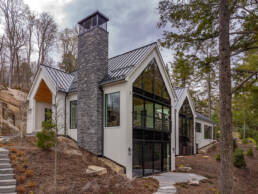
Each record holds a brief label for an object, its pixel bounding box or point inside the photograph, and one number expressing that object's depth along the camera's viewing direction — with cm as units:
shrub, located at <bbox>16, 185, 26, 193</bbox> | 651
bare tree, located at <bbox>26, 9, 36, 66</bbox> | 2361
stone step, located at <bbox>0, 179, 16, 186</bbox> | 687
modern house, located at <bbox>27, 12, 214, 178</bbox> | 1022
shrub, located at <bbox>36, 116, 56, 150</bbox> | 949
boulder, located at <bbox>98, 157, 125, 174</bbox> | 939
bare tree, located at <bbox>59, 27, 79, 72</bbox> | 2753
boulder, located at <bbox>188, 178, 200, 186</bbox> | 951
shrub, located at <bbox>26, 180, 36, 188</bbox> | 675
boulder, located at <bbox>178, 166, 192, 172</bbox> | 1326
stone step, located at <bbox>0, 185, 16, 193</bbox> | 657
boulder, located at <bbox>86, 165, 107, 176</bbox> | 822
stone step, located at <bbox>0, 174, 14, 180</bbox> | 716
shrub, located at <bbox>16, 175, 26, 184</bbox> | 702
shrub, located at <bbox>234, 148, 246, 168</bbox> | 1457
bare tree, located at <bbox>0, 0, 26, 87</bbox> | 2212
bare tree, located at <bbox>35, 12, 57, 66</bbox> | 2438
